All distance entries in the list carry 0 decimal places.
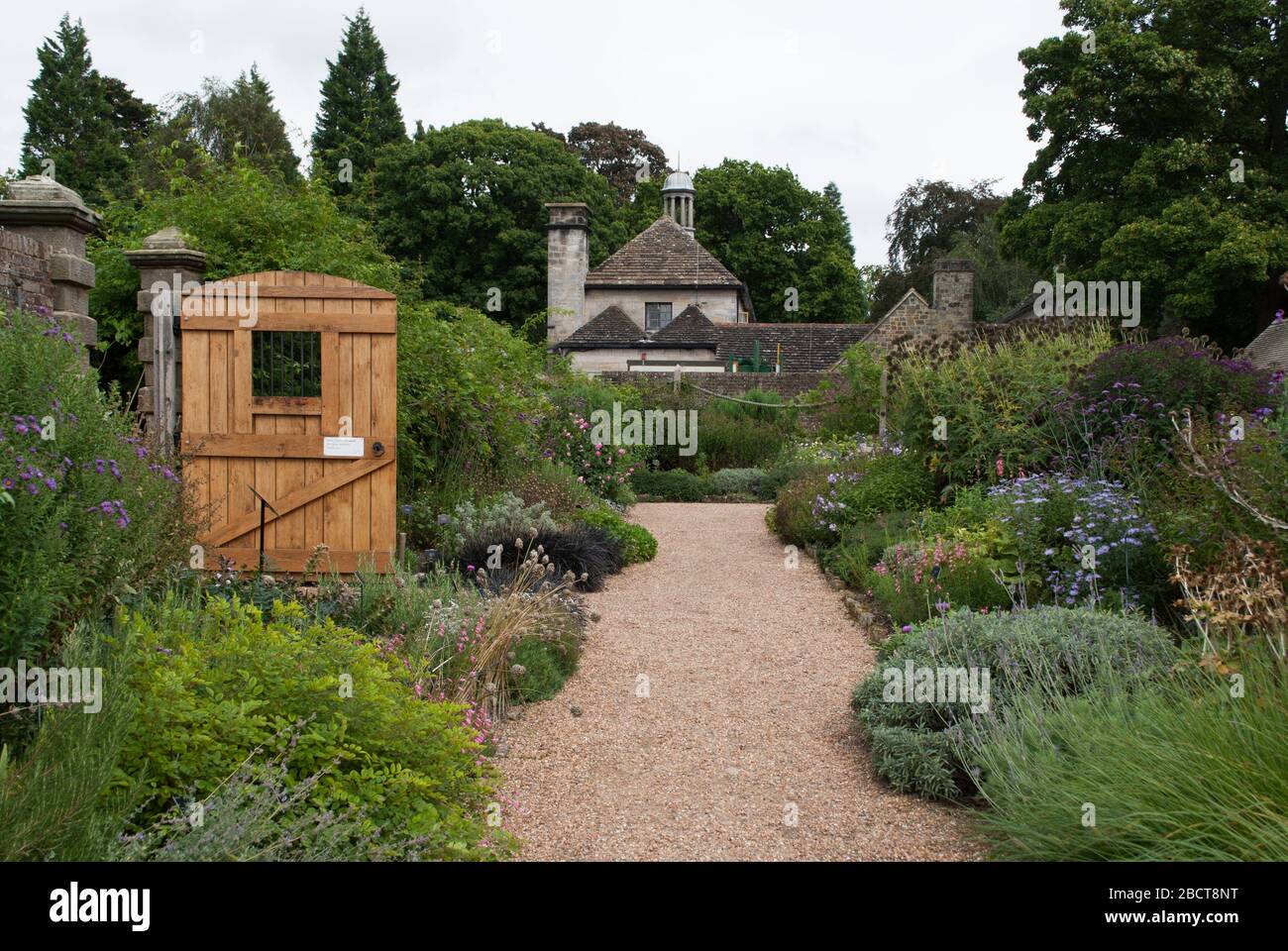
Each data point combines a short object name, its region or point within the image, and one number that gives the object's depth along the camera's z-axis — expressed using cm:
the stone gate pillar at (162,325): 796
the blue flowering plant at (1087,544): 613
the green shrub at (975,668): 455
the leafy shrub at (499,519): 840
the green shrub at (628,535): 1023
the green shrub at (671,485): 1650
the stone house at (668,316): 3023
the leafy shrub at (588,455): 1380
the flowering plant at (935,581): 682
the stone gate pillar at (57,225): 679
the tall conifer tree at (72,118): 3272
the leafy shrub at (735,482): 1658
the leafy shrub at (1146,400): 790
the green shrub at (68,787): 288
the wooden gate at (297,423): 754
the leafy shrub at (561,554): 785
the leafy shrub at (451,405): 914
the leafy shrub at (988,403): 938
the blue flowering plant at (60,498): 362
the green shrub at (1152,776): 320
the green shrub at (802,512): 1081
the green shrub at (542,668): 577
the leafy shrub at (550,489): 1027
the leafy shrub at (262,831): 308
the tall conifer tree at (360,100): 4212
